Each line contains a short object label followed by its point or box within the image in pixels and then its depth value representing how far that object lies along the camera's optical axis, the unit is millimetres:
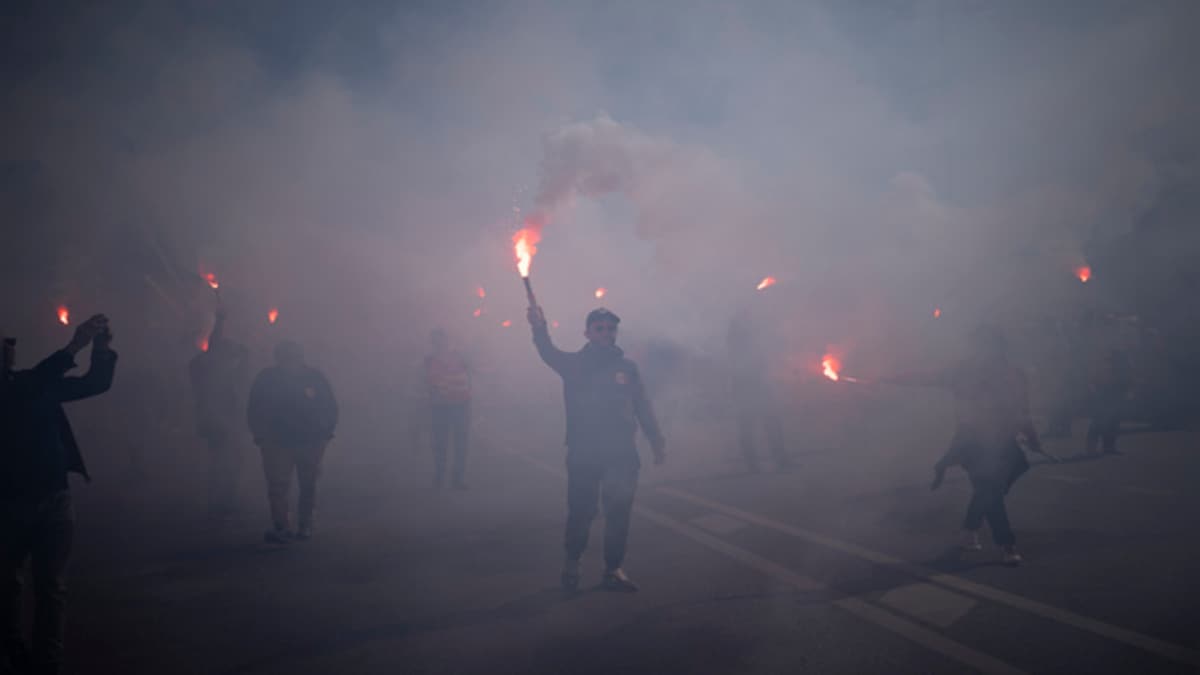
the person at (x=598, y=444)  5039
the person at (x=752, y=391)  9820
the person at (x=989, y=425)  5418
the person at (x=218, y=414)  8023
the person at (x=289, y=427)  6586
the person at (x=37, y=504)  3576
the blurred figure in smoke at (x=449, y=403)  9500
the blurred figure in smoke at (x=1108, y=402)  9445
